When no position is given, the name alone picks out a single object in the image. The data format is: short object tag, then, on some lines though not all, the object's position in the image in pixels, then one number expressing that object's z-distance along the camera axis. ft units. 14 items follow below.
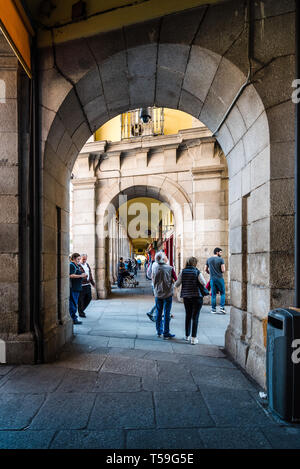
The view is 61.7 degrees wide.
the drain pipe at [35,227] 11.04
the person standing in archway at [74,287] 17.89
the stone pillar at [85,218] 29.37
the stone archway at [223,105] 9.09
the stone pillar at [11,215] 10.97
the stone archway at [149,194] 27.32
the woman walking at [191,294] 14.11
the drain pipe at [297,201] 8.37
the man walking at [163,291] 15.07
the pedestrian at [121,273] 39.78
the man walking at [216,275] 21.65
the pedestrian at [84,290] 19.86
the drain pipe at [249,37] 9.48
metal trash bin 6.93
